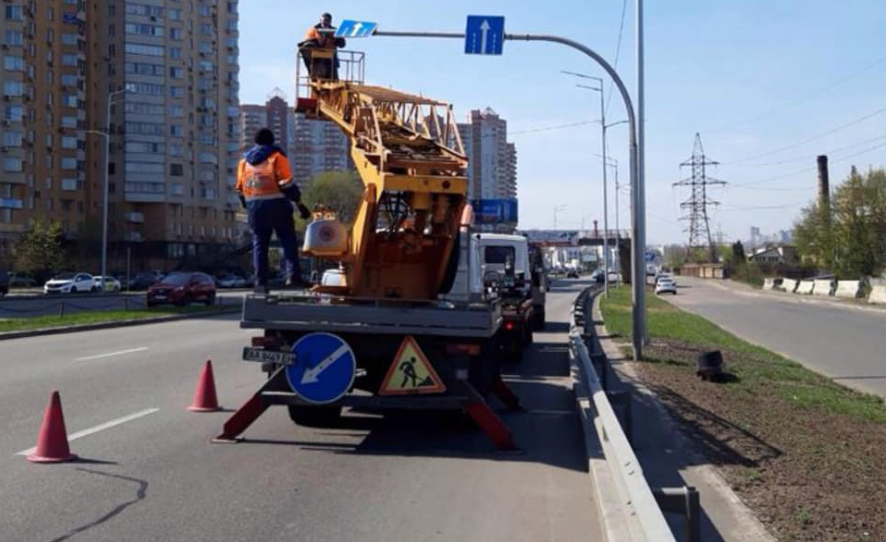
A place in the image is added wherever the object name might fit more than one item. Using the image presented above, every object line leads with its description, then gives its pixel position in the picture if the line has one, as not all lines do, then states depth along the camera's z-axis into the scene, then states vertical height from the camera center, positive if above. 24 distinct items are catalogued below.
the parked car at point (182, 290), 40.72 -0.91
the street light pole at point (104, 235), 62.47 +2.03
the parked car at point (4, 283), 52.37 -0.80
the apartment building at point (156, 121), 99.56 +14.86
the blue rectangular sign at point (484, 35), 19.73 +4.60
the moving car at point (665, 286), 74.50 -1.41
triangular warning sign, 9.82 -1.04
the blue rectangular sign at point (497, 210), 36.29 +2.33
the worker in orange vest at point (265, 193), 10.77 +0.81
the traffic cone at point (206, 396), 12.56 -1.62
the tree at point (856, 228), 72.31 +2.94
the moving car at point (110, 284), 65.04 -1.08
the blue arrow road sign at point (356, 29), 18.86 +4.57
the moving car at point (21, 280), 75.66 -0.93
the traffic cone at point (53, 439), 9.09 -1.58
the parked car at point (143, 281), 75.06 -1.00
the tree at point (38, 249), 69.12 +1.32
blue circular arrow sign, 9.88 -0.99
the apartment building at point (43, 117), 84.69 +13.62
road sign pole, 19.28 +1.32
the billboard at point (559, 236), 106.97 +3.60
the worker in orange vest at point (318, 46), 13.90 +2.99
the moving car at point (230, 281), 84.44 -1.14
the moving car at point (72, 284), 61.38 -1.04
